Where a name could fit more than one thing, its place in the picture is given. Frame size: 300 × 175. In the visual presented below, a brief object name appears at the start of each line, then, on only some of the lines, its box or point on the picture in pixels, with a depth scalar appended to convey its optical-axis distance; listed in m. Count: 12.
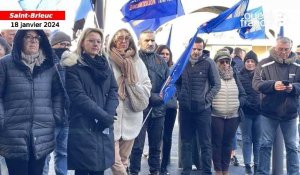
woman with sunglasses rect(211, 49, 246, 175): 7.78
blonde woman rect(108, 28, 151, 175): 6.41
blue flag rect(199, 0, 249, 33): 7.86
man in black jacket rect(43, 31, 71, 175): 6.61
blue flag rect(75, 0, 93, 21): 7.54
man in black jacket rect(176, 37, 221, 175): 7.59
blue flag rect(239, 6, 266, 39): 8.95
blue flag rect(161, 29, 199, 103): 7.44
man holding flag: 7.41
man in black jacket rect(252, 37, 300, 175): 7.45
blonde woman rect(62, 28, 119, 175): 5.43
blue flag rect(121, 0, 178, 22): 8.53
